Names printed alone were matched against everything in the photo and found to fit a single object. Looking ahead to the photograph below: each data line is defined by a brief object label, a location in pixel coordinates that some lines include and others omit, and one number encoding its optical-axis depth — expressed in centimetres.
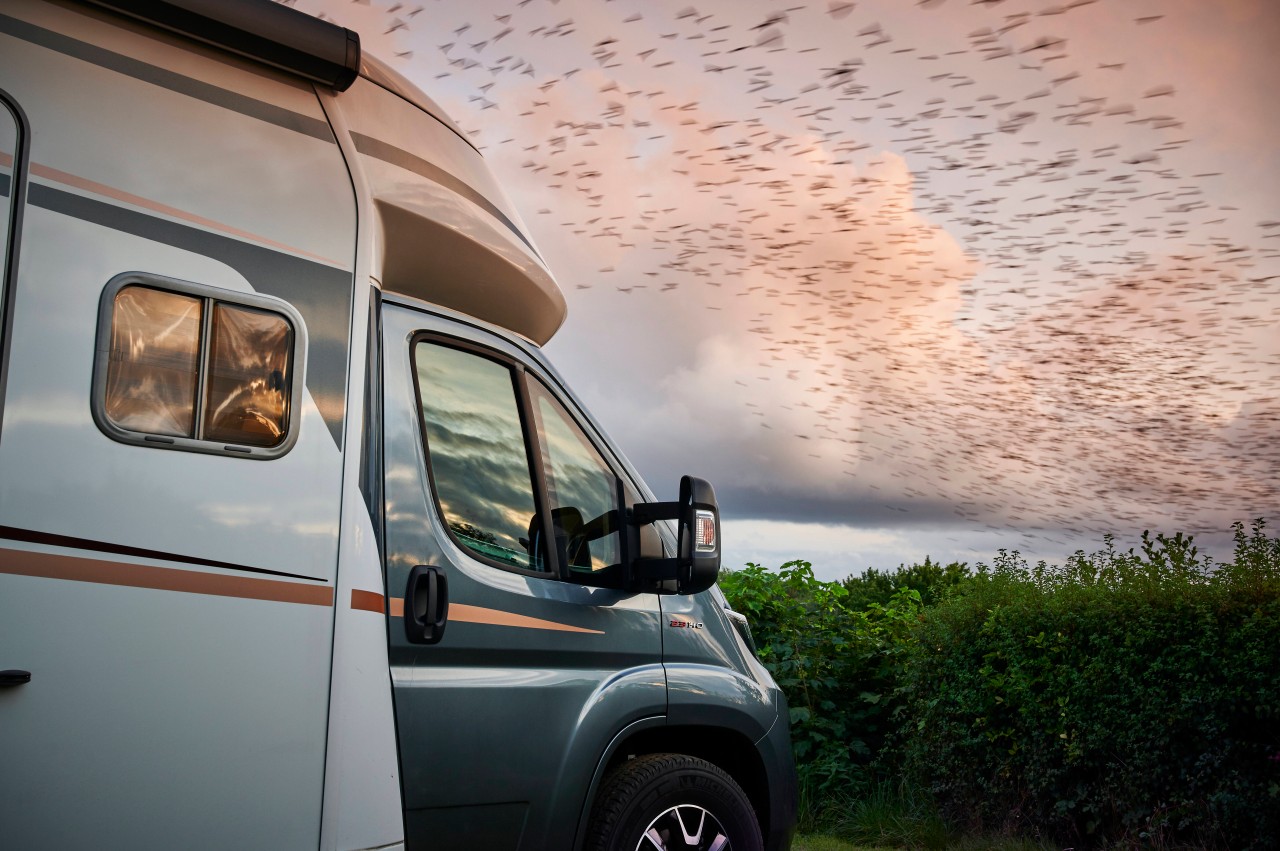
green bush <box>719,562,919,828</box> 810
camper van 263
